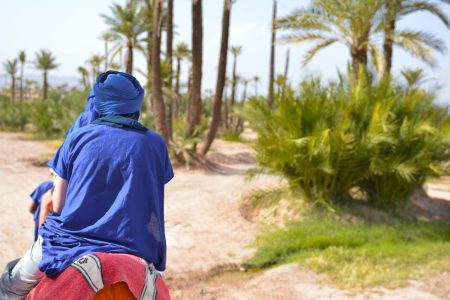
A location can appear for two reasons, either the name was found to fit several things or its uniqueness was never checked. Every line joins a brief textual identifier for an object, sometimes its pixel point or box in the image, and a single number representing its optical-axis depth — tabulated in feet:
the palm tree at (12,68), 159.74
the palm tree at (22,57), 151.94
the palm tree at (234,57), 123.55
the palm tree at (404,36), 41.65
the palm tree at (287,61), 114.42
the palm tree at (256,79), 165.07
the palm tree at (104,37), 82.68
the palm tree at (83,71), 159.12
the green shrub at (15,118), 86.75
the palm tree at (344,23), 39.65
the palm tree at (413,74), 90.02
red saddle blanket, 5.90
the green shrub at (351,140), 26.94
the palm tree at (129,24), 79.05
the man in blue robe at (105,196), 6.27
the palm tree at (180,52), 111.45
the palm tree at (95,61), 157.99
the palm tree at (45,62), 147.95
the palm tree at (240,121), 114.91
